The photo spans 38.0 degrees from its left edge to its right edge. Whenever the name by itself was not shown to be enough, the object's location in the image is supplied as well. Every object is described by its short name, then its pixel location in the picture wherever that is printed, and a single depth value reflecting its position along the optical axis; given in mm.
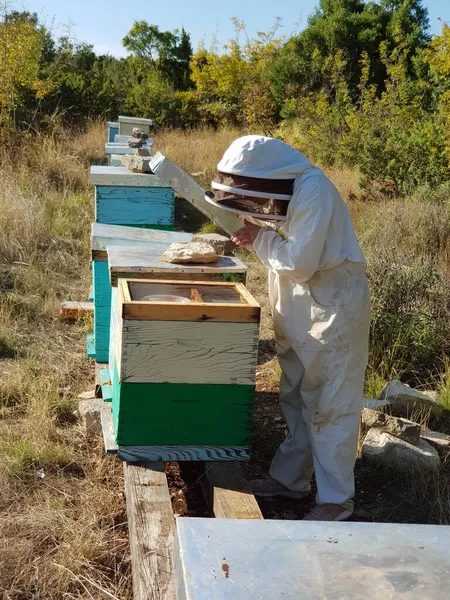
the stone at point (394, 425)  3006
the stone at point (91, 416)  3211
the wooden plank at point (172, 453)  2383
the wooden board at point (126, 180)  3699
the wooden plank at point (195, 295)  2440
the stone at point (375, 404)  3373
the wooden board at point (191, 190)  2537
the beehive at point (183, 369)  2180
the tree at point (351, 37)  18078
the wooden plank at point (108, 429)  2422
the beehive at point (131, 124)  7809
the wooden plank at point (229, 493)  2174
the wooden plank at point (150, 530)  1895
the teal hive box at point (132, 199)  3713
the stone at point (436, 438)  3169
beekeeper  2189
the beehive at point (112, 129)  9283
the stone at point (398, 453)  2910
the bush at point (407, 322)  3893
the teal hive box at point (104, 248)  3188
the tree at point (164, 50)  23219
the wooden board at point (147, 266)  2479
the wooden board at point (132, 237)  3150
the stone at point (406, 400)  3404
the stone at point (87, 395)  3486
